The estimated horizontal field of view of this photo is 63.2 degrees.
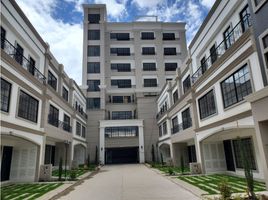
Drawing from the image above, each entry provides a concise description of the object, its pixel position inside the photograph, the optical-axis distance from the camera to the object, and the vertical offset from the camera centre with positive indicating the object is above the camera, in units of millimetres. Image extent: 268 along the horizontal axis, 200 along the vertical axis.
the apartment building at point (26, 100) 12555 +4075
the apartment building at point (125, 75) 35750 +14452
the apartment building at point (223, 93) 10426 +3697
